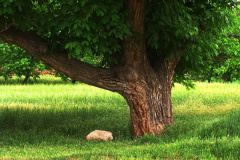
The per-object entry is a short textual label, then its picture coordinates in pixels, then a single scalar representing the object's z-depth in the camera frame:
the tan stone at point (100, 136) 17.72
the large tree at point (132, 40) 15.32
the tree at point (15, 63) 46.06
